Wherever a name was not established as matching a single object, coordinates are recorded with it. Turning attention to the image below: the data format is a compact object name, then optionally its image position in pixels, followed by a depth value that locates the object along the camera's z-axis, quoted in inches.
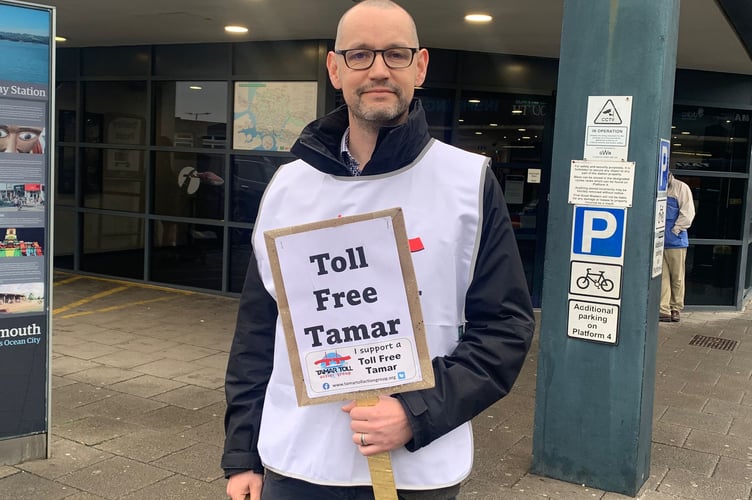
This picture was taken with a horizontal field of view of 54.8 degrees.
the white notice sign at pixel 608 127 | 149.9
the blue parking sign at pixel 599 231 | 151.8
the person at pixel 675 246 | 342.6
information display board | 153.5
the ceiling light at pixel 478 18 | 271.7
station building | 350.3
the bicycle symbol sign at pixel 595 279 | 152.4
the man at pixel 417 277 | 66.4
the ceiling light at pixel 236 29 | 316.8
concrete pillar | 148.4
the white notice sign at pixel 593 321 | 153.3
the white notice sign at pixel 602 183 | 150.7
